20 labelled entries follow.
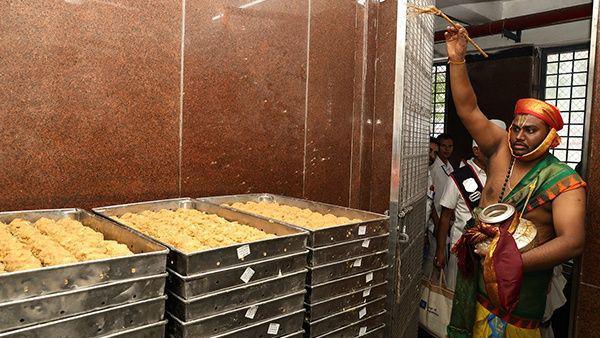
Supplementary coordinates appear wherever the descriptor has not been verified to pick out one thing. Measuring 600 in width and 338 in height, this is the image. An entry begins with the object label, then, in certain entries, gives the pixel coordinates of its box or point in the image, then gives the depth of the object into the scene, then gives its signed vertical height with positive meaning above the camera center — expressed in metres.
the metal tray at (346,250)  2.00 -0.51
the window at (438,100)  6.83 +0.74
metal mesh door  2.50 -0.10
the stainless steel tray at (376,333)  2.36 -1.01
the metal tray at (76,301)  1.19 -0.48
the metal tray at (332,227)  2.03 -0.40
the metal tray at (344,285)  2.02 -0.69
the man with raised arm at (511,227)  2.39 -0.39
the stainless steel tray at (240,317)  1.55 -0.66
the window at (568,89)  5.46 +0.77
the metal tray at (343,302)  2.03 -0.77
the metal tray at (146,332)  1.40 -0.62
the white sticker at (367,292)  2.29 -0.76
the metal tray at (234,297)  1.54 -0.58
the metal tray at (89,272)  1.20 -0.40
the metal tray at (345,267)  2.02 -0.60
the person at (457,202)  3.81 -0.49
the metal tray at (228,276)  1.53 -0.50
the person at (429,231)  4.78 -0.91
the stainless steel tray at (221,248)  1.54 -0.40
